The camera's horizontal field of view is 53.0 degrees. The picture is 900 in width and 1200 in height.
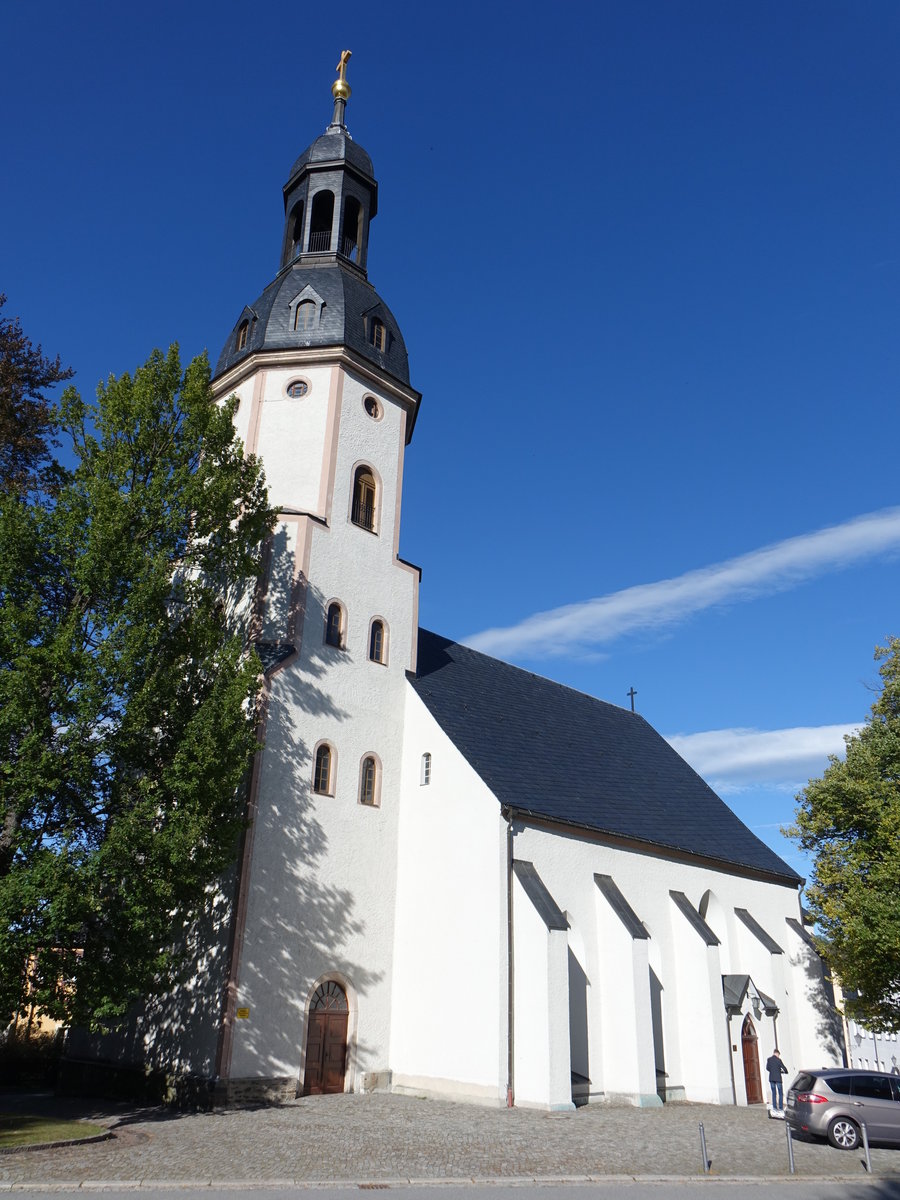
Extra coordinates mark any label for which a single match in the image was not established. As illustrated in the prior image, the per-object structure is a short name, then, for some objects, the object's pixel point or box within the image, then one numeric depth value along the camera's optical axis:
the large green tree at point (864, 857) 19.50
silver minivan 14.92
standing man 19.31
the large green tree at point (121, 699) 12.91
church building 17.62
